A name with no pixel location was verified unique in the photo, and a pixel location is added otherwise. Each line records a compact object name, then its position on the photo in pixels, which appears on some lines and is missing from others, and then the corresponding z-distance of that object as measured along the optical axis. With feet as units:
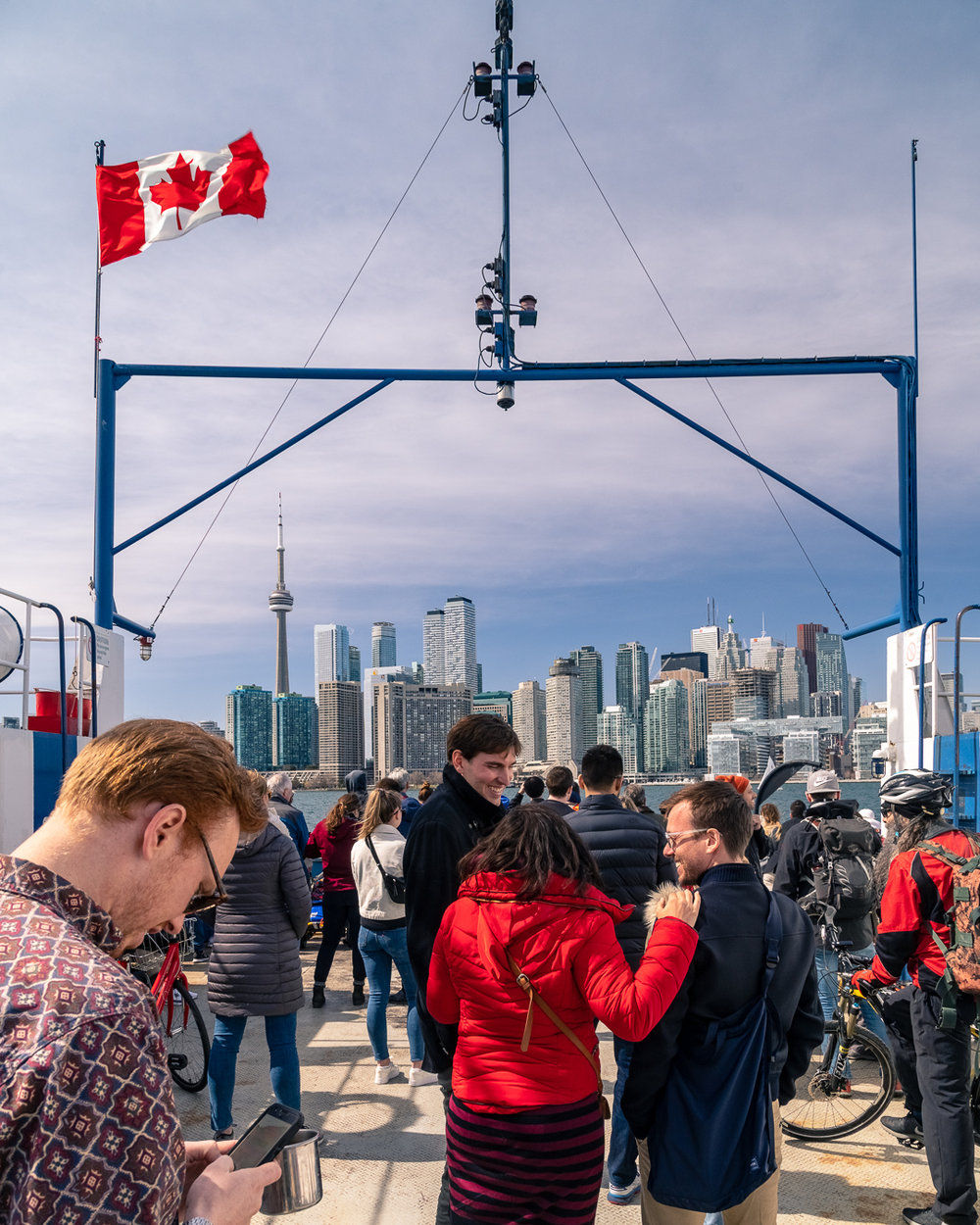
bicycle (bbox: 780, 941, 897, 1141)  16.92
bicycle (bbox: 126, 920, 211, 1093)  16.41
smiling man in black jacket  11.91
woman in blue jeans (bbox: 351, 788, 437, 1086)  20.42
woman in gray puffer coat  16.15
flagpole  33.86
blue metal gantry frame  33.83
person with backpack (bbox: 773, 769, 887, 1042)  20.29
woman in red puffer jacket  9.16
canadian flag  33.71
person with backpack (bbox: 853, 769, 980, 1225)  13.26
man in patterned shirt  3.70
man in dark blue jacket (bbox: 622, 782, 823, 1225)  9.65
